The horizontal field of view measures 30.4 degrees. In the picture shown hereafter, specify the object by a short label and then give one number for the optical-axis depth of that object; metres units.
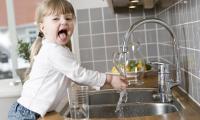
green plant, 2.81
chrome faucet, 1.37
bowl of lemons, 1.79
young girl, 1.27
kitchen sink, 1.42
